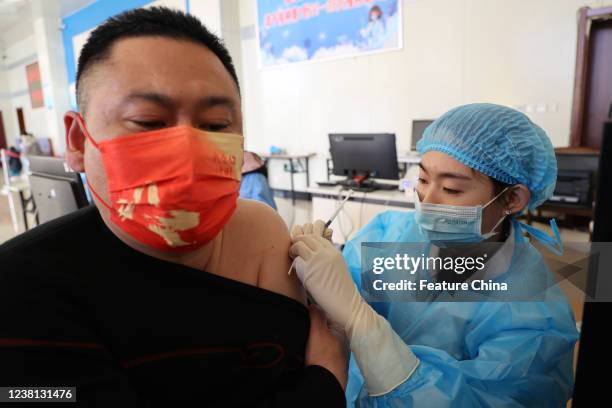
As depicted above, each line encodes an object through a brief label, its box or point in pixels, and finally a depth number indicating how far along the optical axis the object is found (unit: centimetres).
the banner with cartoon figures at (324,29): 493
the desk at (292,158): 585
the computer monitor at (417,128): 464
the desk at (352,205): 291
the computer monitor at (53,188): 143
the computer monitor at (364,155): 291
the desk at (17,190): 378
